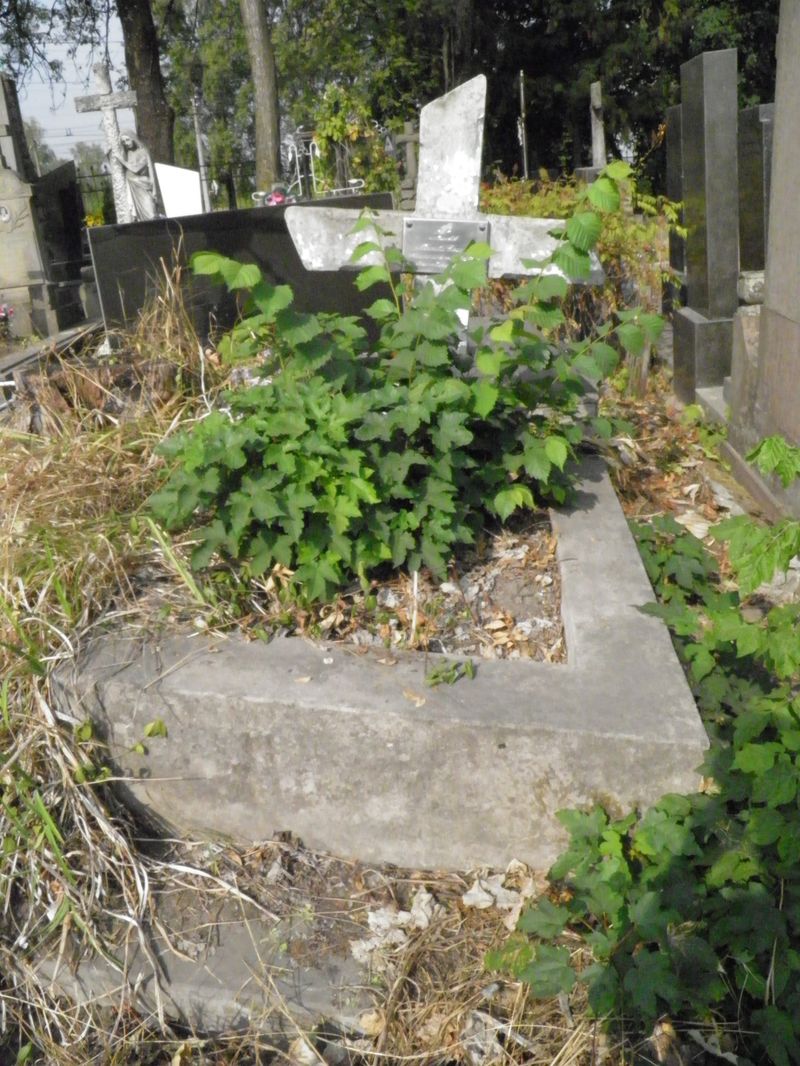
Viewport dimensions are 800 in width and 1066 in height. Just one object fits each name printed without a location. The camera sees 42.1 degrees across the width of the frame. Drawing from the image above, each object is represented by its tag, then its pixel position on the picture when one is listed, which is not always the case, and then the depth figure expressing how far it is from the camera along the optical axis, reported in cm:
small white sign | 1269
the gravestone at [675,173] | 708
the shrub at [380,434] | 299
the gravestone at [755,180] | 601
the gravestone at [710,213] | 606
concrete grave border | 254
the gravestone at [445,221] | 416
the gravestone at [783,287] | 442
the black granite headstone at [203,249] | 557
